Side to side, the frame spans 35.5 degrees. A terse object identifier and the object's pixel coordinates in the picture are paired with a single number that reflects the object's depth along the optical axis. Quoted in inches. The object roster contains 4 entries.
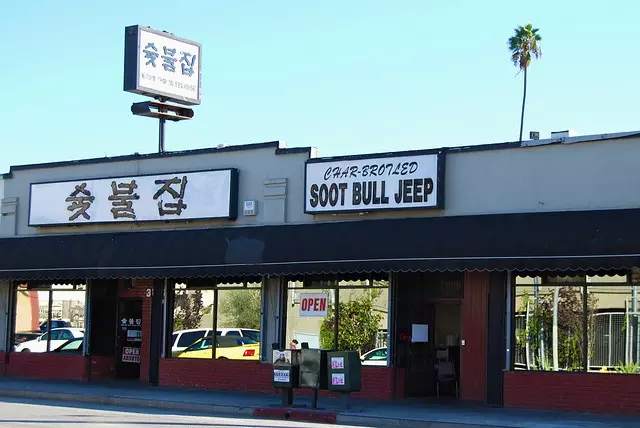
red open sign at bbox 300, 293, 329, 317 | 890.1
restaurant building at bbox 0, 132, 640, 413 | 751.7
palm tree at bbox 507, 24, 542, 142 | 2423.7
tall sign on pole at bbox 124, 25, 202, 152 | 1094.4
